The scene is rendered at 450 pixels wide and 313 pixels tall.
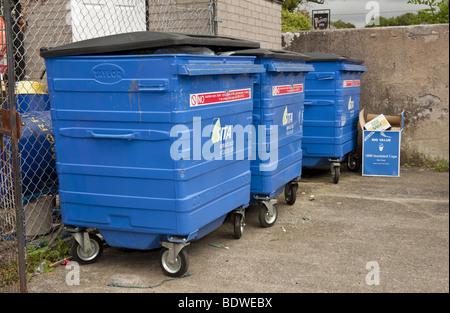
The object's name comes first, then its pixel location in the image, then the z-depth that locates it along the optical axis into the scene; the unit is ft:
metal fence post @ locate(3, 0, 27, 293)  9.94
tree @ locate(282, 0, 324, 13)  59.57
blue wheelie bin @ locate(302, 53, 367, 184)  22.58
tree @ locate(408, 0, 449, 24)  28.07
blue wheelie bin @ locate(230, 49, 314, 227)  15.76
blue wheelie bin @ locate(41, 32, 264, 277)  11.19
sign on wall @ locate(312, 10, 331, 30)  59.16
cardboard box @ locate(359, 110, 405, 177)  23.94
